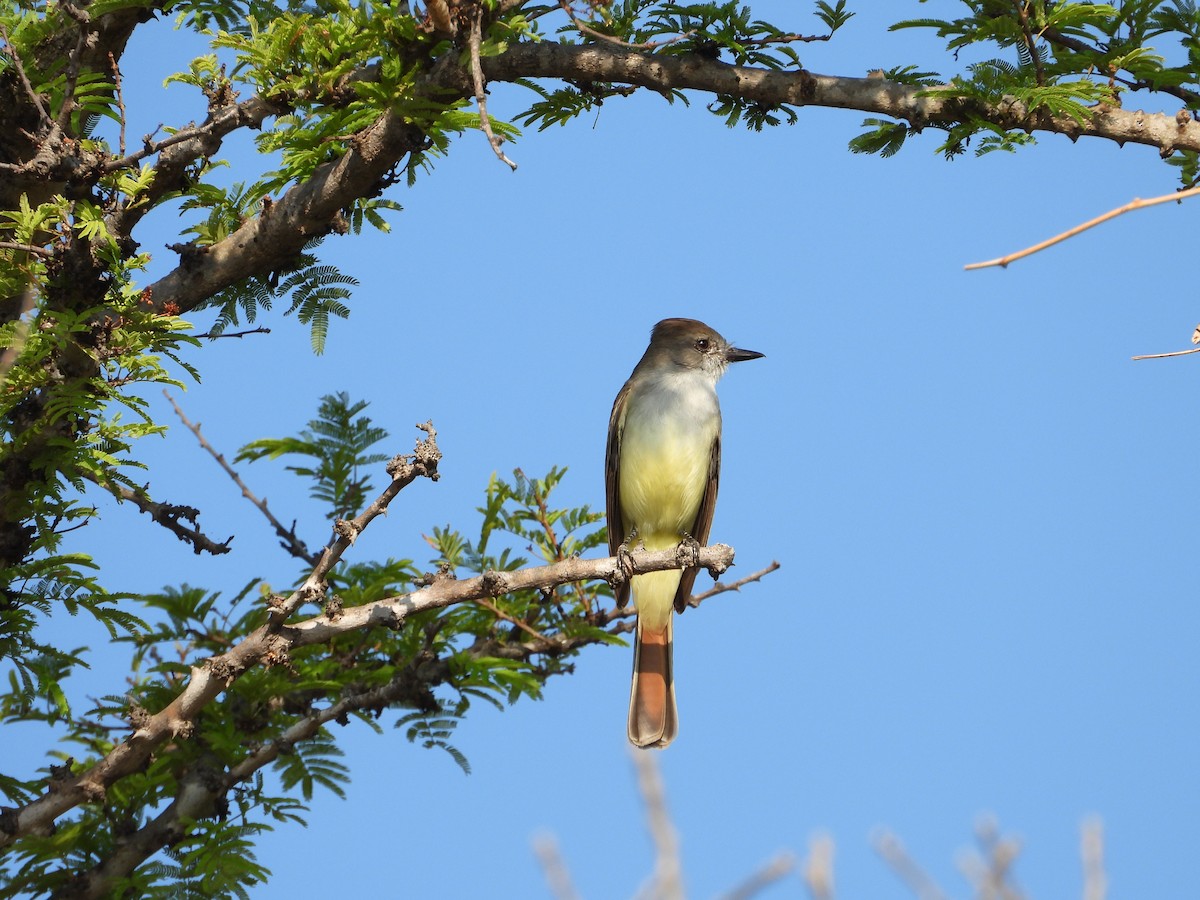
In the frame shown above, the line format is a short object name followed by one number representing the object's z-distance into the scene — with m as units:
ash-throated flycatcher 10.60
